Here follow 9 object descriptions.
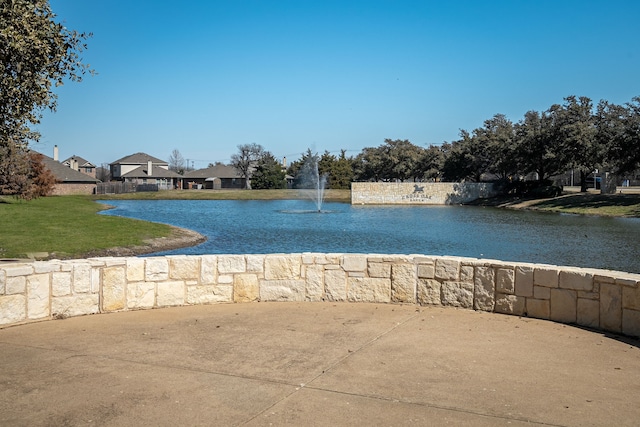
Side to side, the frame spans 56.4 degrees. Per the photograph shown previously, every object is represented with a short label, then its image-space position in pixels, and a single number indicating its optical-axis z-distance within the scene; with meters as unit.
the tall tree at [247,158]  111.75
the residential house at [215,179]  114.50
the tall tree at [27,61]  10.53
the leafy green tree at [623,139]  46.12
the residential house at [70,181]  80.72
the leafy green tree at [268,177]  97.94
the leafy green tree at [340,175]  99.50
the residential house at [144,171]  107.19
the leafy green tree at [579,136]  53.31
